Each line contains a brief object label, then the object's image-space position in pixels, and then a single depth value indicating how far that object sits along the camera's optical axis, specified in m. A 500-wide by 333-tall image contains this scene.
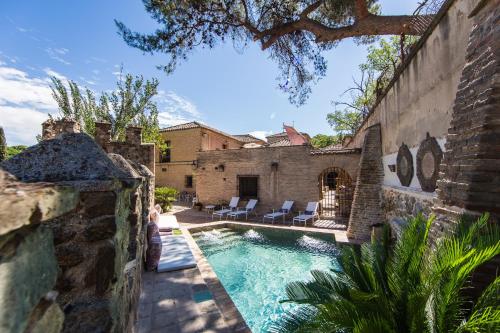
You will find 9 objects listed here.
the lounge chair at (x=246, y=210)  12.88
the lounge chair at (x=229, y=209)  13.12
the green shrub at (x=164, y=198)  14.37
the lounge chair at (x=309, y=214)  11.30
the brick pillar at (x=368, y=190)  8.69
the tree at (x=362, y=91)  19.73
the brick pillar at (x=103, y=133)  8.98
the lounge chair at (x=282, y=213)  12.12
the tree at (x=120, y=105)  18.28
